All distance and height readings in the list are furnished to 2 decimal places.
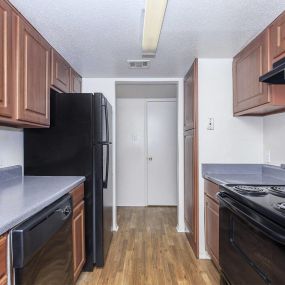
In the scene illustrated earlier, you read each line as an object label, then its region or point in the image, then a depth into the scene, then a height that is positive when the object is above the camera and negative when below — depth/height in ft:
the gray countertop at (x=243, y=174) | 7.32 -0.97
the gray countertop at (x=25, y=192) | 3.92 -1.03
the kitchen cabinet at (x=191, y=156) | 8.90 -0.43
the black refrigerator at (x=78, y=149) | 7.79 -0.15
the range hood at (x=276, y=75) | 5.05 +1.47
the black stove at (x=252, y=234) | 4.01 -1.68
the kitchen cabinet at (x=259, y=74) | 6.07 +1.95
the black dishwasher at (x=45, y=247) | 3.75 -1.79
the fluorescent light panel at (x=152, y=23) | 4.81 +2.59
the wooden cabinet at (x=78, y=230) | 6.74 -2.34
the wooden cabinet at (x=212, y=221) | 7.44 -2.33
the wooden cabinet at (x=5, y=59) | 5.05 +1.69
